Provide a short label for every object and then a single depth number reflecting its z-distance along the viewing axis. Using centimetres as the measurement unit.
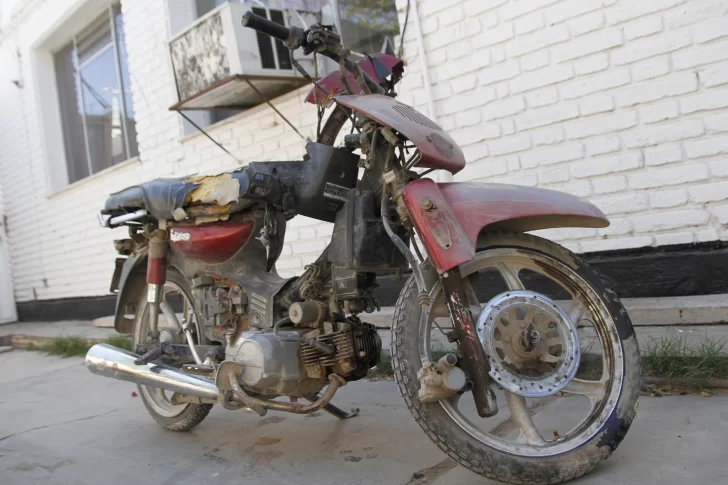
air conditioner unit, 495
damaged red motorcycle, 189
